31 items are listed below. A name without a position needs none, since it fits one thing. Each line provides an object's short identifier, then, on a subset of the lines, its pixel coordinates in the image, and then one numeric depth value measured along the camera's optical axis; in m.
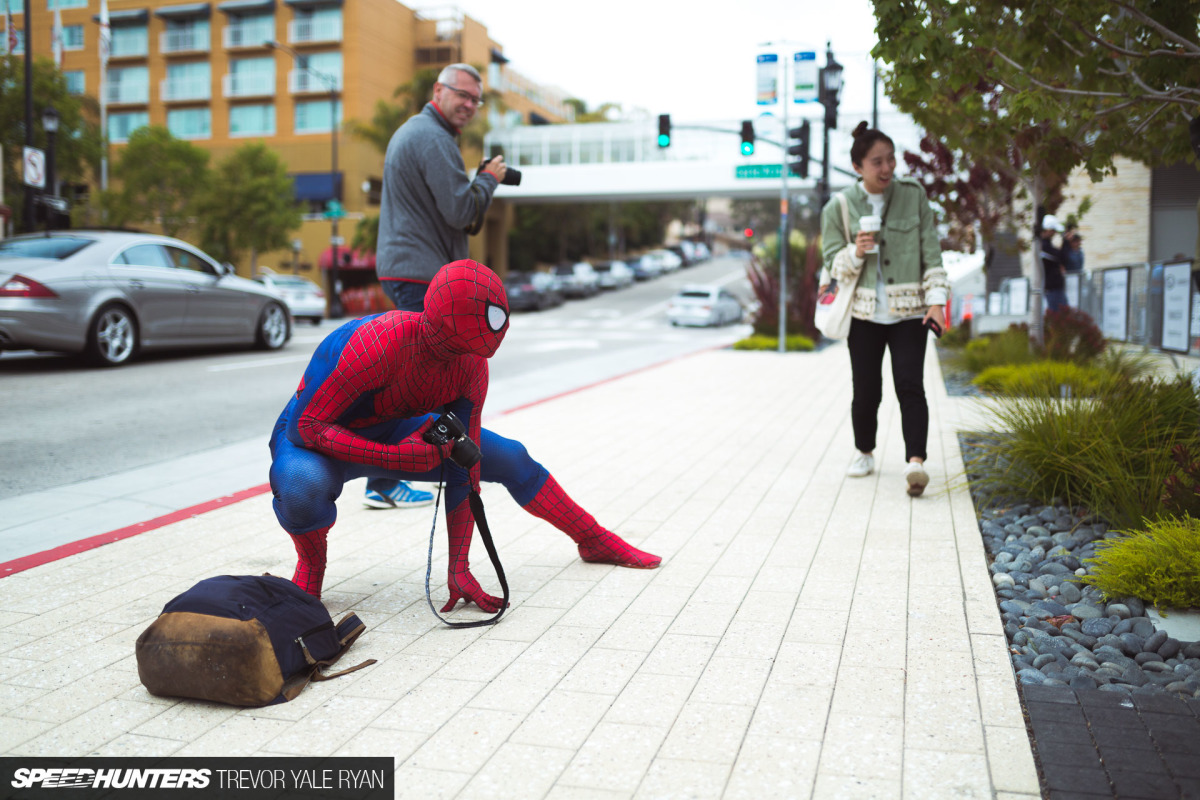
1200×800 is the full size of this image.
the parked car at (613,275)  57.74
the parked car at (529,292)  41.28
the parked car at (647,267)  67.74
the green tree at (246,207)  36.38
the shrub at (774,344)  19.28
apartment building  51.09
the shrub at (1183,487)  3.91
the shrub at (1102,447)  4.55
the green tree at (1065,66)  4.24
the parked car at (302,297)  28.50
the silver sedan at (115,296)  10.99
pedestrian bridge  47.53
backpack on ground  2.78
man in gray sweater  4.83
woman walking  5.55
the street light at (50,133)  20.12
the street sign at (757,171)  21.65
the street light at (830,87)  19.25
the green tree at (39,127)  30.08
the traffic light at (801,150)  18.83
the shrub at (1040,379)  6.51
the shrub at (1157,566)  3.45
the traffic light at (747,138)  21.73
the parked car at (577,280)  51.25
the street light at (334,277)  36.81
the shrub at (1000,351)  11.01
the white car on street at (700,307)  33.62
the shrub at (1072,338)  10.68
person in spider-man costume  3.10
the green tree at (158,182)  37.03
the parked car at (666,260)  73.81
